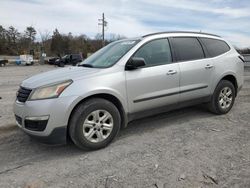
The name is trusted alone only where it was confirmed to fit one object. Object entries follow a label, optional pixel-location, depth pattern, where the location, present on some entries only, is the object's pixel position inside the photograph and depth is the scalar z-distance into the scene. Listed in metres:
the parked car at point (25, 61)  32.77
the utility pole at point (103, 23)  39.70
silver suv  2.69
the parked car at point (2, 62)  30.84
